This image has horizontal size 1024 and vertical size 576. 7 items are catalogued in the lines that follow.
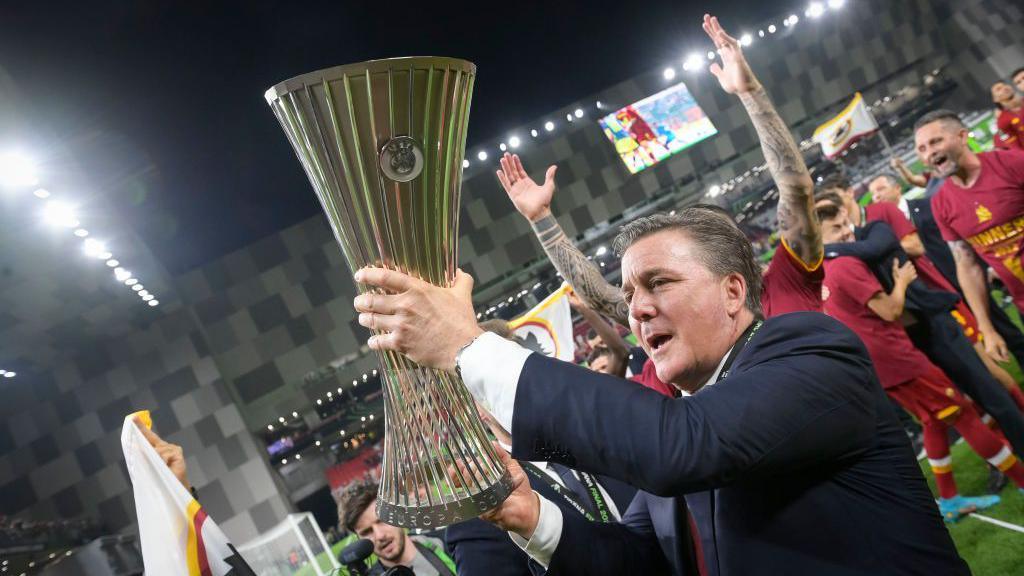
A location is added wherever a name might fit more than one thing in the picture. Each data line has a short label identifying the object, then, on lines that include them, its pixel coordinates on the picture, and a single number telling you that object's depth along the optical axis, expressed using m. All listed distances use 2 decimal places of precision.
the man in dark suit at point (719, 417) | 0.76
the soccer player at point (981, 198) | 3.22
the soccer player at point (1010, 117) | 5.27
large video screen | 15.48
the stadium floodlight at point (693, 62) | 15.93
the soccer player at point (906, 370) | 3.00
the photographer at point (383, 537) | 3.29
